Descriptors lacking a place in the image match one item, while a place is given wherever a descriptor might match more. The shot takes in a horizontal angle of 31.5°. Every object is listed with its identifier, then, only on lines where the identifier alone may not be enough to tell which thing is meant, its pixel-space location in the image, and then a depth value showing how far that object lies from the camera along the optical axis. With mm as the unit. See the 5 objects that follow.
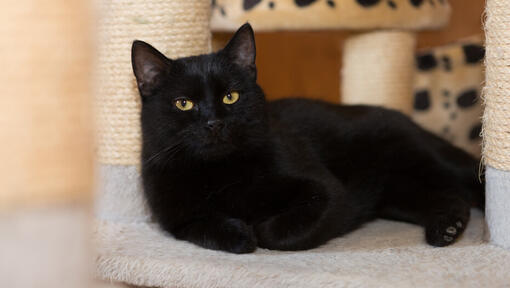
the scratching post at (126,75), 786
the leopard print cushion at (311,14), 891
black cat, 703
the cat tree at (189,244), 648
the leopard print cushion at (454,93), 1061
